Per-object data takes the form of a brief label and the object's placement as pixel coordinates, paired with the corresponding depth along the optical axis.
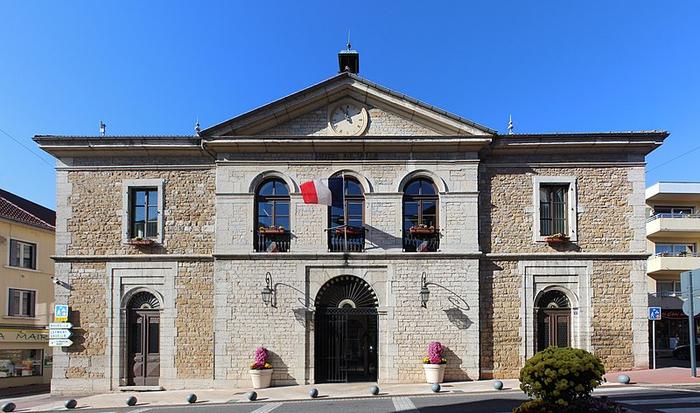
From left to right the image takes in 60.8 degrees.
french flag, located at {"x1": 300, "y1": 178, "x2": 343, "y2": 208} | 18.08
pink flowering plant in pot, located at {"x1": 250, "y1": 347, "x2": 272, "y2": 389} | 17.75
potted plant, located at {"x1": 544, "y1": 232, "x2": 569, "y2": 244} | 18.70
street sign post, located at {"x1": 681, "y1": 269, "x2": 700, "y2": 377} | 17.05
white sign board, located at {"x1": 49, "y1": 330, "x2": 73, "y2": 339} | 18.50
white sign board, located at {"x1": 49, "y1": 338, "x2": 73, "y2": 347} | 18.47
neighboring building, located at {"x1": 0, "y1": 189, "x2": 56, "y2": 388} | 25.44
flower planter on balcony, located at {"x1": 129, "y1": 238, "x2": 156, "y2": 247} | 18.78
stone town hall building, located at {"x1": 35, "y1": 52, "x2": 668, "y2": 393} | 18.48
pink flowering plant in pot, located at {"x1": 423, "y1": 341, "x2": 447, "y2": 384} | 17.72
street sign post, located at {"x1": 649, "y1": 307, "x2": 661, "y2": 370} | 18.34
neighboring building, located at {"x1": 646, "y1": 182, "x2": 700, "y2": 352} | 34.31
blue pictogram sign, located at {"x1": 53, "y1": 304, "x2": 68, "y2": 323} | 18.66
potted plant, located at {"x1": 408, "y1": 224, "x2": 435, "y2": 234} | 18.53
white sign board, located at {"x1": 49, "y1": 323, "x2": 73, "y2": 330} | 18.51
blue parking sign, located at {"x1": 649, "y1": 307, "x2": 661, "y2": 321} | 18.34
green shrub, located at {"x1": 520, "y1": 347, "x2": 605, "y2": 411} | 9.35
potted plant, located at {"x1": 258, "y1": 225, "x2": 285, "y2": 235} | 18.55
